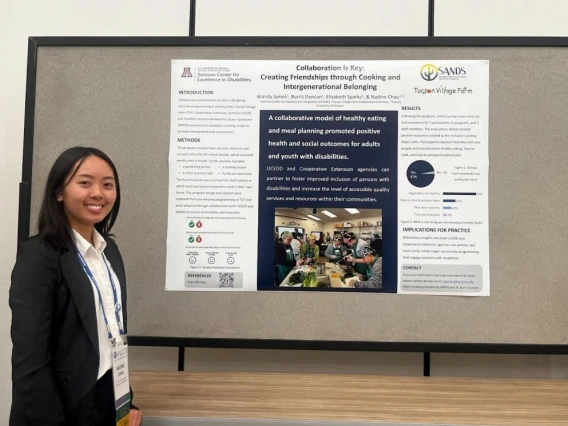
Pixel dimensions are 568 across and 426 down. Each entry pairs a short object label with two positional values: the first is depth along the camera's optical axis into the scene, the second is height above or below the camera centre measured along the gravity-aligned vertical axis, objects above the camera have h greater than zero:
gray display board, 1.30 +0.10
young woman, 0.82 -0.18
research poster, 1.32 +0.17
